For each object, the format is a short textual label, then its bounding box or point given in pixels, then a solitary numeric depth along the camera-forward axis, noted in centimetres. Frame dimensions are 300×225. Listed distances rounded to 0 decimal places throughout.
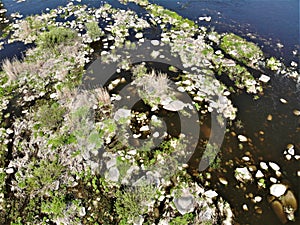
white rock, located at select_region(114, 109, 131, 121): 973
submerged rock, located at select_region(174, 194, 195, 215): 721
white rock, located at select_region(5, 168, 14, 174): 845
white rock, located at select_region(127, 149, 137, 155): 863
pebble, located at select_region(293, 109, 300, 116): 973
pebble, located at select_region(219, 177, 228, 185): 791
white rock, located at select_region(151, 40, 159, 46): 1352
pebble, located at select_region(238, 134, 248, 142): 899
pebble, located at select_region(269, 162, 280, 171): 810
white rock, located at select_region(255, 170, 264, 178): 792
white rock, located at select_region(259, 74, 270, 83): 1109
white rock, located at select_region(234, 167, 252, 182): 790
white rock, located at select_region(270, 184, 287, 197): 747
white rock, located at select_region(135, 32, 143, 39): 1419
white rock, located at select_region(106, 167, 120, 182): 802
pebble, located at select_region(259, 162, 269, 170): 813
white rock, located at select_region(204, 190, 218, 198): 753
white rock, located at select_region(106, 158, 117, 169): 830
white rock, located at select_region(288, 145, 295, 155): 845
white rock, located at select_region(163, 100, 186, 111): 999
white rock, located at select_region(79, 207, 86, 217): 736
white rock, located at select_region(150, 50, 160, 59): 1275
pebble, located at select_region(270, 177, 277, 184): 778
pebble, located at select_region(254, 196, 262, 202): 743
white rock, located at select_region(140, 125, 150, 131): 940
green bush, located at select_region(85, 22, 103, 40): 1434
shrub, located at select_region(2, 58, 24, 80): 1184
